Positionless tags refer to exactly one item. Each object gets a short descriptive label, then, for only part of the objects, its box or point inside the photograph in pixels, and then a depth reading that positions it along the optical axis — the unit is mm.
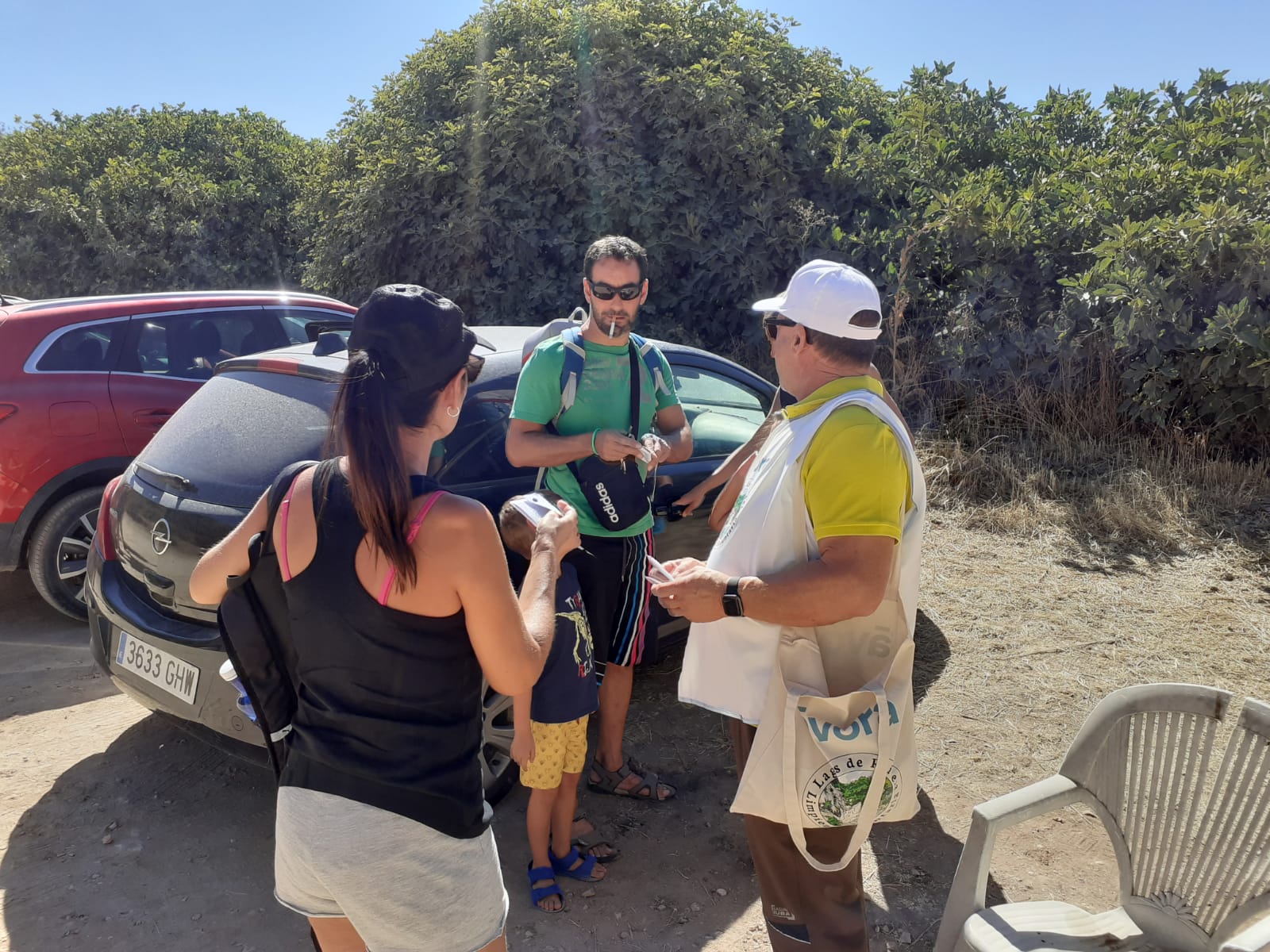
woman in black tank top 1461
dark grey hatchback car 2934
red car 4695
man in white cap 1856
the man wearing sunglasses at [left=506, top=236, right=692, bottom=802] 2930
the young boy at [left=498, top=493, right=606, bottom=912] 2693
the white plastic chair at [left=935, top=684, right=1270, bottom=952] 1985
